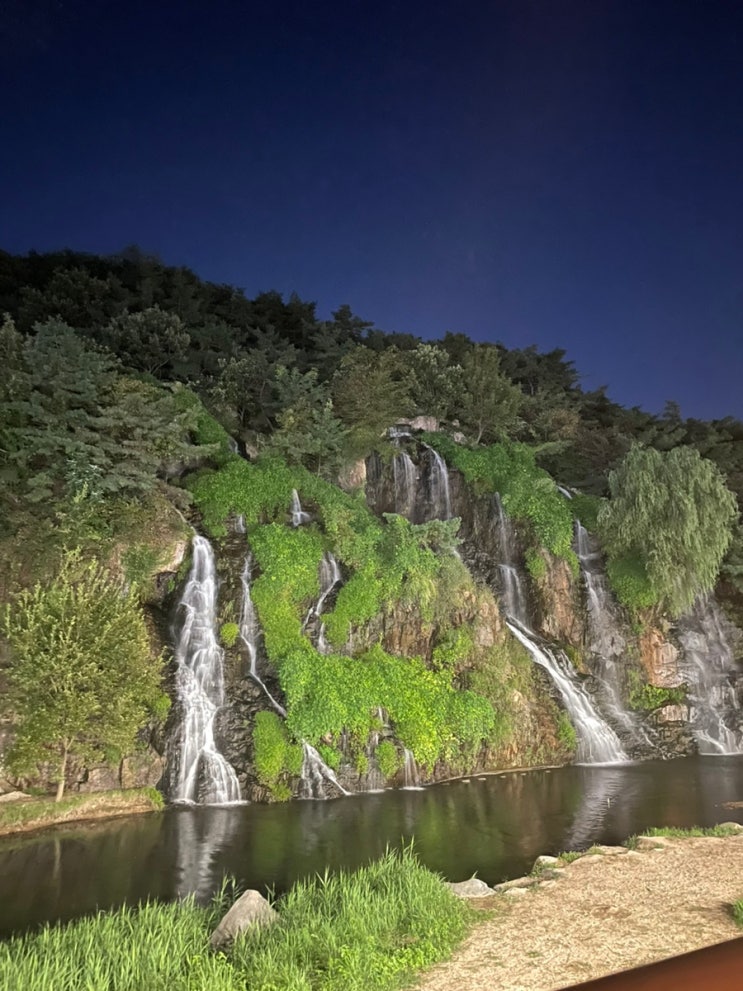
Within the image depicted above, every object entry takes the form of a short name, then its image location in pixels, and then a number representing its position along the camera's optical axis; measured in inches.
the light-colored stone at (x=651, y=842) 456.8
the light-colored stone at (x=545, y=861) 429.4
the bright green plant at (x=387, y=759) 741.9
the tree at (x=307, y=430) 1136.2
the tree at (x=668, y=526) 1061.1
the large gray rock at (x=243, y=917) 304.5
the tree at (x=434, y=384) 1496.1
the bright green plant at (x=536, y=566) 1109.7
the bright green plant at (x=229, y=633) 810.8
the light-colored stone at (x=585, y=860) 420.2
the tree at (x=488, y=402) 1465.3
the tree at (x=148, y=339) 1425.9
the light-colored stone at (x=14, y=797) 590.1
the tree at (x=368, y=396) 1269.7
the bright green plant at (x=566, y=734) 893.8
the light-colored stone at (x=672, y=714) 993.5
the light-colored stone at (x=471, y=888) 372.2
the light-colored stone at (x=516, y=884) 385.1
